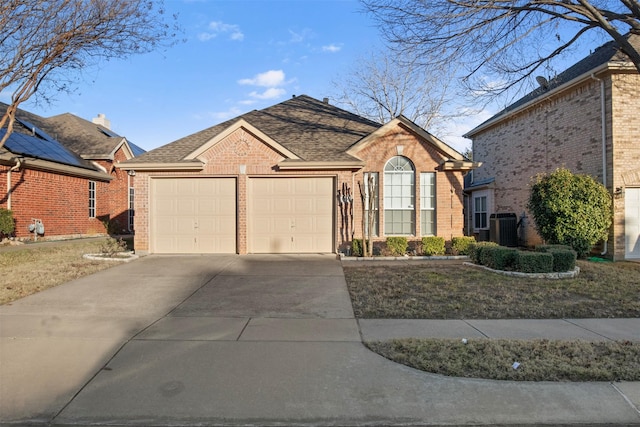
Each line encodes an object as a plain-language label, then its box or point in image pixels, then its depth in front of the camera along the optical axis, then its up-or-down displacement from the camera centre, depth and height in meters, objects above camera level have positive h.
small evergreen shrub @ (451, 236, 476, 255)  12.47 -0.87
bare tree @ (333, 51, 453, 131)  30.42 +8.07
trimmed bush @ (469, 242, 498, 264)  10.78 -0.92
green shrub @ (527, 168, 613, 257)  11.50 +0.15
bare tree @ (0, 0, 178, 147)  11.41 +5.43
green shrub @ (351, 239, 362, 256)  12.12 -0.91
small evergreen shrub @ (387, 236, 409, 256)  12.24 -0.87
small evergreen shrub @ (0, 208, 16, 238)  14.41 -0.12
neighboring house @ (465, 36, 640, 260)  11.80 +2.66
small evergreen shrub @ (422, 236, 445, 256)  12.40 -0.91
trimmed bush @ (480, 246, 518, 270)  9.75 -1.02
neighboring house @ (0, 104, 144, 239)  15.67 +1.82
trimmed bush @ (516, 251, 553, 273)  9.25 -1.07
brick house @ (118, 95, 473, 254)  12.62 +0.84
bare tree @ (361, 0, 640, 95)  8.70 +4.62
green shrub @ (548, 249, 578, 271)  9.38 -1.03
